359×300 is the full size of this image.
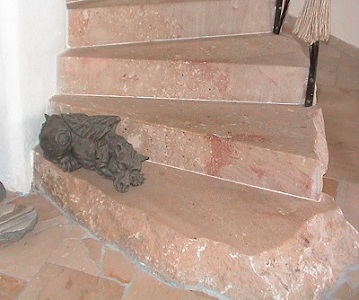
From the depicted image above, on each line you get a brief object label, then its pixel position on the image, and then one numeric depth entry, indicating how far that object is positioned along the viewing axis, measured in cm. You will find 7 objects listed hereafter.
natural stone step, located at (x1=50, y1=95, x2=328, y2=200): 156
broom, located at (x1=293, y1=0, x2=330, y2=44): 157
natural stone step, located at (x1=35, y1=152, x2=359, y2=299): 138
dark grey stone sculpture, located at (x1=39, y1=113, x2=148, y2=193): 157
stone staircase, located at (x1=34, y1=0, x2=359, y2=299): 141
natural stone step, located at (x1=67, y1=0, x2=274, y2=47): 182
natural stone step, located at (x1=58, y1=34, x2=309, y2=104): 178
